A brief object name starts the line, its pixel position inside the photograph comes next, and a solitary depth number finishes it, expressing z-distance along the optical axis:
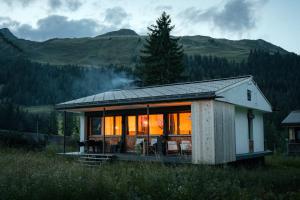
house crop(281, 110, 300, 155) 27.92
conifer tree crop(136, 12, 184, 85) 35.91
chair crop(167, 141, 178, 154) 16.28
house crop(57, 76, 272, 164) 14.06
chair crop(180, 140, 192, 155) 15.91
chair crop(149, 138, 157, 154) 16.62
